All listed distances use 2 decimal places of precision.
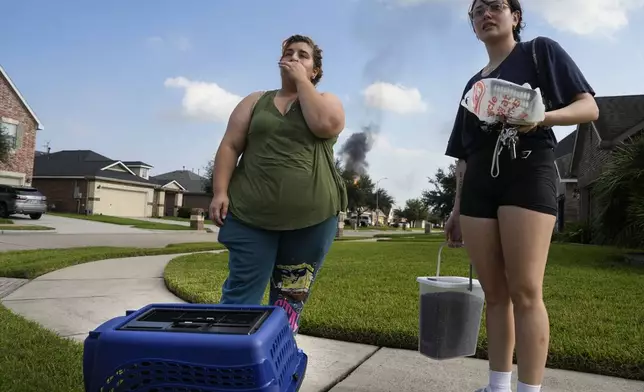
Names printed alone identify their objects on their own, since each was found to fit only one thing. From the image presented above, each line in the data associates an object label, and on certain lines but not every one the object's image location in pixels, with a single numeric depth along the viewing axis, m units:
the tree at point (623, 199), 8.12
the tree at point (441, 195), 34.19
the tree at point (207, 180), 48.61
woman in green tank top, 1.91
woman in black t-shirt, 1.73
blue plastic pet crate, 1.19
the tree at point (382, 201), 65.78
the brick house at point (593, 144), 14.75
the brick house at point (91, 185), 33.66
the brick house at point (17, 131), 24.27
